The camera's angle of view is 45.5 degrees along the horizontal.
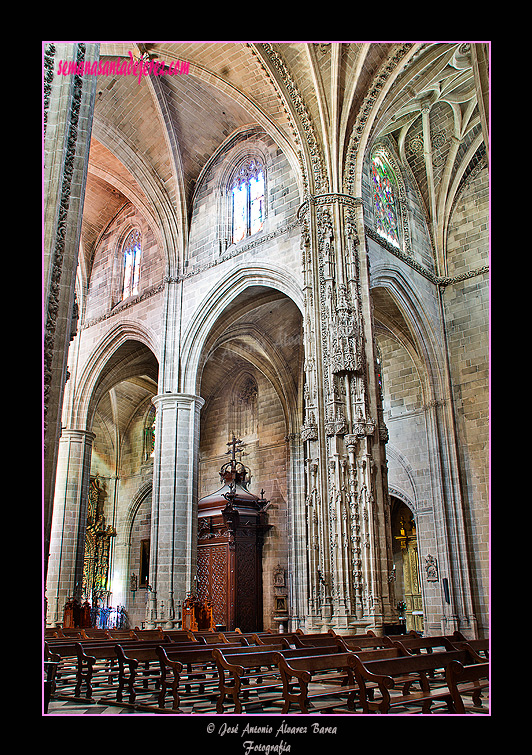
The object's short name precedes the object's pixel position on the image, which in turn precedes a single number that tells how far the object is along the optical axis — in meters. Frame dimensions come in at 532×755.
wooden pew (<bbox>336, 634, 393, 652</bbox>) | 8.55
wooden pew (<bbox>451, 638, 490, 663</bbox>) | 6.70
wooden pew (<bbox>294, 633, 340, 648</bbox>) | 8.58
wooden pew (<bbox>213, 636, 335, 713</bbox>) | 5.55
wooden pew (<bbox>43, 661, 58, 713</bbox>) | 5.72
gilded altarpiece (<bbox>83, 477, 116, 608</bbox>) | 26.32
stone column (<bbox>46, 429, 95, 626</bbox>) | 18.45
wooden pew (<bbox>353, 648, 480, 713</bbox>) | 4.92
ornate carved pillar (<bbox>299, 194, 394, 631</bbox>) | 11.92
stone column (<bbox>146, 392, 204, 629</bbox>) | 15.95
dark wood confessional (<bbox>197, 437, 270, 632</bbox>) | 20.22
